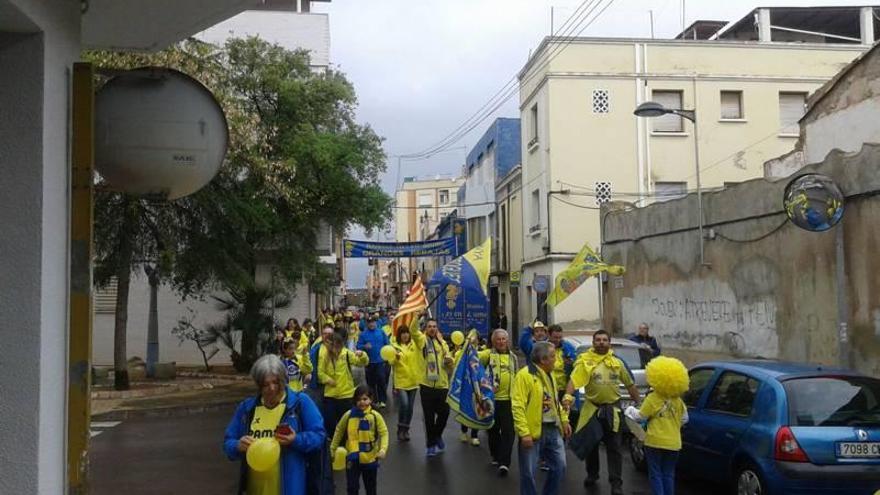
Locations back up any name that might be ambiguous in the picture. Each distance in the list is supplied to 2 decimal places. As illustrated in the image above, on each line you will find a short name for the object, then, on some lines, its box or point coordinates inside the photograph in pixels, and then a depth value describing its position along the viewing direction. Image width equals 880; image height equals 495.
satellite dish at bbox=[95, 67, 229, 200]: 3.70
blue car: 7.00
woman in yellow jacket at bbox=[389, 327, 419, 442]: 12.71
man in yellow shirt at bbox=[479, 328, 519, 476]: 10.30
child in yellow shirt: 7.62
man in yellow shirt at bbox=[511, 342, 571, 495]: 7.69
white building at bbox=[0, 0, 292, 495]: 3.03
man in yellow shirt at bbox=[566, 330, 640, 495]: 8.91
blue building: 40.78
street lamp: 16.23
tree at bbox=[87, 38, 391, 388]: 17.73
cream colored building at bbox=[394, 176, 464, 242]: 94.50
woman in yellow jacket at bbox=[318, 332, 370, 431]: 10.56
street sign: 29.38
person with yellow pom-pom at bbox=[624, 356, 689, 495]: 7.50
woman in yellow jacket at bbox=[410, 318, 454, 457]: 11.68
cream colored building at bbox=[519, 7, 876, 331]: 29.48
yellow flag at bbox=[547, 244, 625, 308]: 19.58
